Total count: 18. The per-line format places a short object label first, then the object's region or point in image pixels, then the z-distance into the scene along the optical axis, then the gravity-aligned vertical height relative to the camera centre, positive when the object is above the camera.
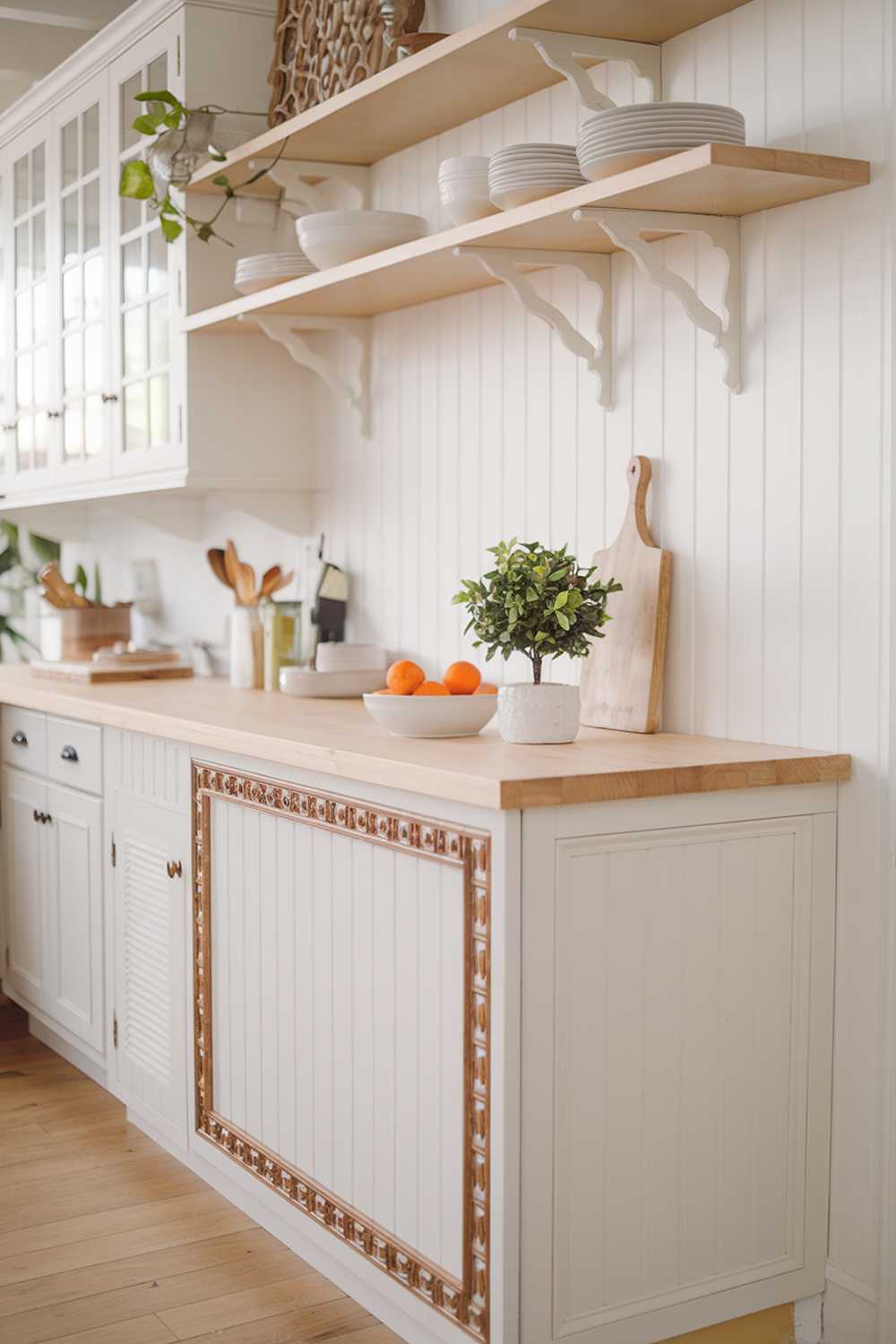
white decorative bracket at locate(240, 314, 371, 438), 3.21 +0.51
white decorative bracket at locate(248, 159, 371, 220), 3.26 +0.89
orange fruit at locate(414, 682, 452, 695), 2.48 -0.18
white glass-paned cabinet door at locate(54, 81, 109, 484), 3.85 +0.77
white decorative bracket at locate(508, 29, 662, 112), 2.38 +0.85
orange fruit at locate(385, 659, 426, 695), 2.48 -0.17
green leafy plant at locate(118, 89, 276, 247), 3.20 +0.89
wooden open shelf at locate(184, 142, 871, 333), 2.00 +0.55
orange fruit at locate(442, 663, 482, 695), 2.48 -0.17
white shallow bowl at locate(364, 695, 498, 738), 2.40 -0.22
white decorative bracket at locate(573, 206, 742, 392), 2.21 +0.49
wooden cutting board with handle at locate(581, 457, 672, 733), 2.45 -0.09
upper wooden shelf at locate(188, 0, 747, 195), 2.32 +0.90
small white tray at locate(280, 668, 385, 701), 3.22 -0.22
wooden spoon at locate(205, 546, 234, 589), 3.89 +0.04
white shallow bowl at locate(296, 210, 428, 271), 2.84 +0.66
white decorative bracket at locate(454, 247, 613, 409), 2.49 +0.49
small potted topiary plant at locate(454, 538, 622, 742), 2.29 -0.07
